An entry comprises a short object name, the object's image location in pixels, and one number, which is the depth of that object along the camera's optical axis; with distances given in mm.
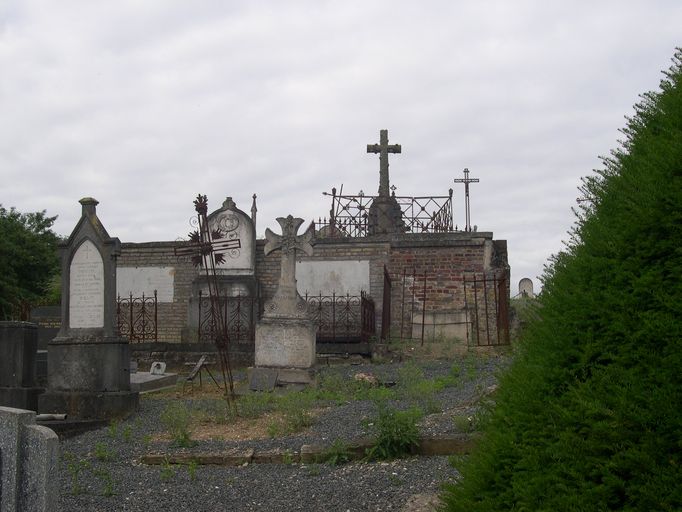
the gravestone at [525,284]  25031
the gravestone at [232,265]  15969
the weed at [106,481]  5492
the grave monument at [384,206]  20719
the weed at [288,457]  5992
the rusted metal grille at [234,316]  15516
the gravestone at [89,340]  8938
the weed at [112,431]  7740
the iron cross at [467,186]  22938
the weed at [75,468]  5590
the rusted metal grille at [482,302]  15234
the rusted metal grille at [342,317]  15117
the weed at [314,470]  5594
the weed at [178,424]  6938
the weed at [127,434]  7504
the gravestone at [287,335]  11617
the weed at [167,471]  5793
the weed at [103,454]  6711
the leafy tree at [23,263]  25375
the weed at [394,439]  5695
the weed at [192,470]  5743
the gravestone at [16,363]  9188
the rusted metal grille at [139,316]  16531
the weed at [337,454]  5785
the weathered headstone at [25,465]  3035
